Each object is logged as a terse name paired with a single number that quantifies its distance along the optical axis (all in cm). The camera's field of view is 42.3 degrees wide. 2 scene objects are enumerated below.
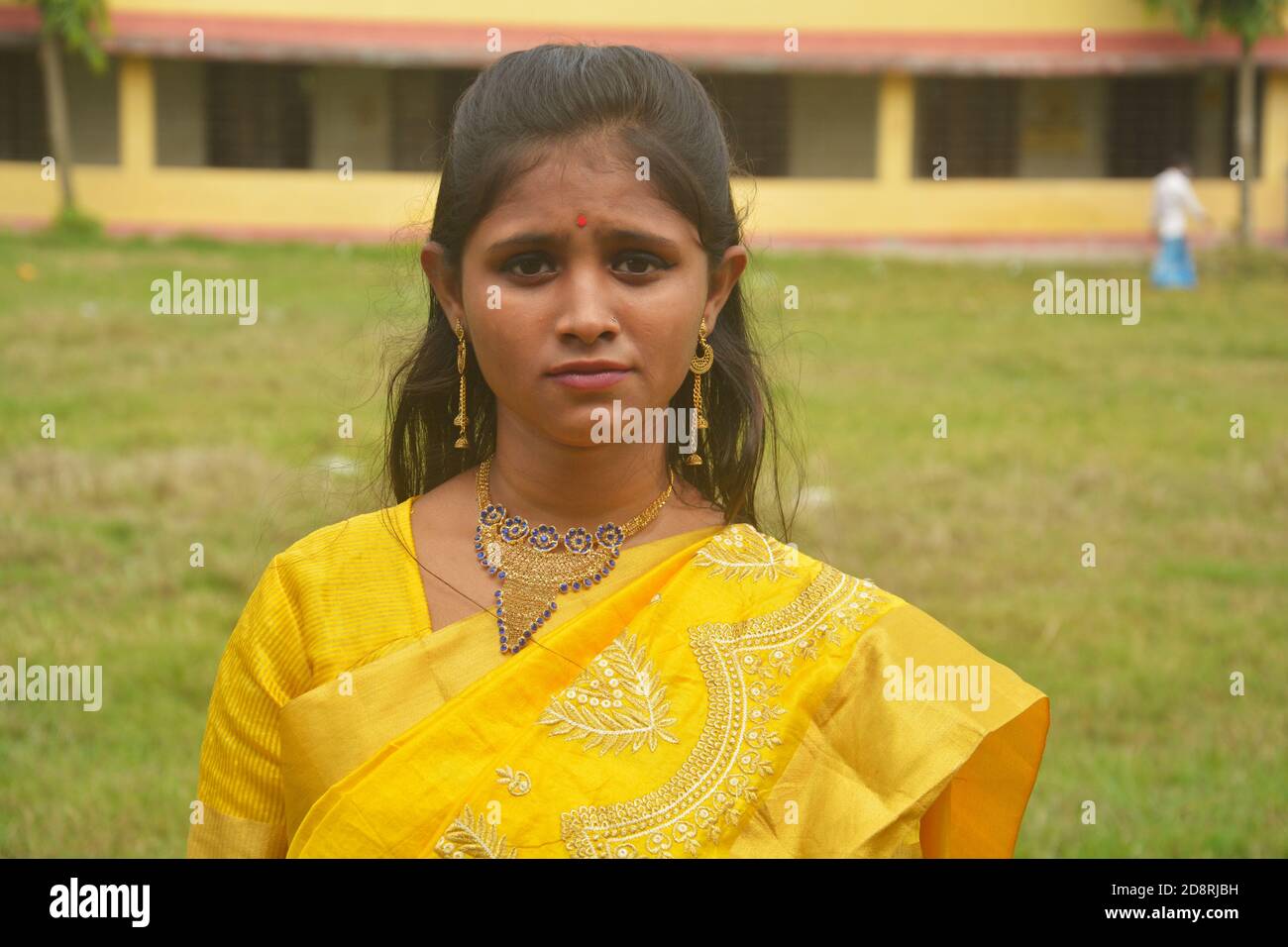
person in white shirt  1709
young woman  220
